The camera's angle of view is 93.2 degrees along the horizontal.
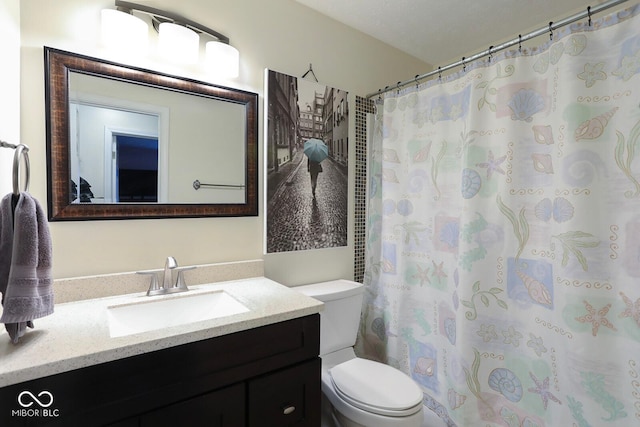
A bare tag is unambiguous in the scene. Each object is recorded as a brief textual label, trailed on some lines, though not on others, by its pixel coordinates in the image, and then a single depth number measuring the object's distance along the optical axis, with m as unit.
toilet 1.32
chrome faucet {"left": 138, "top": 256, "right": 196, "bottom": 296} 1.32
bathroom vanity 0.77
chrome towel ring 0.85
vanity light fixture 1.29
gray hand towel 0.82
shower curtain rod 1.18
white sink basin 1.16
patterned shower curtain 1.15
